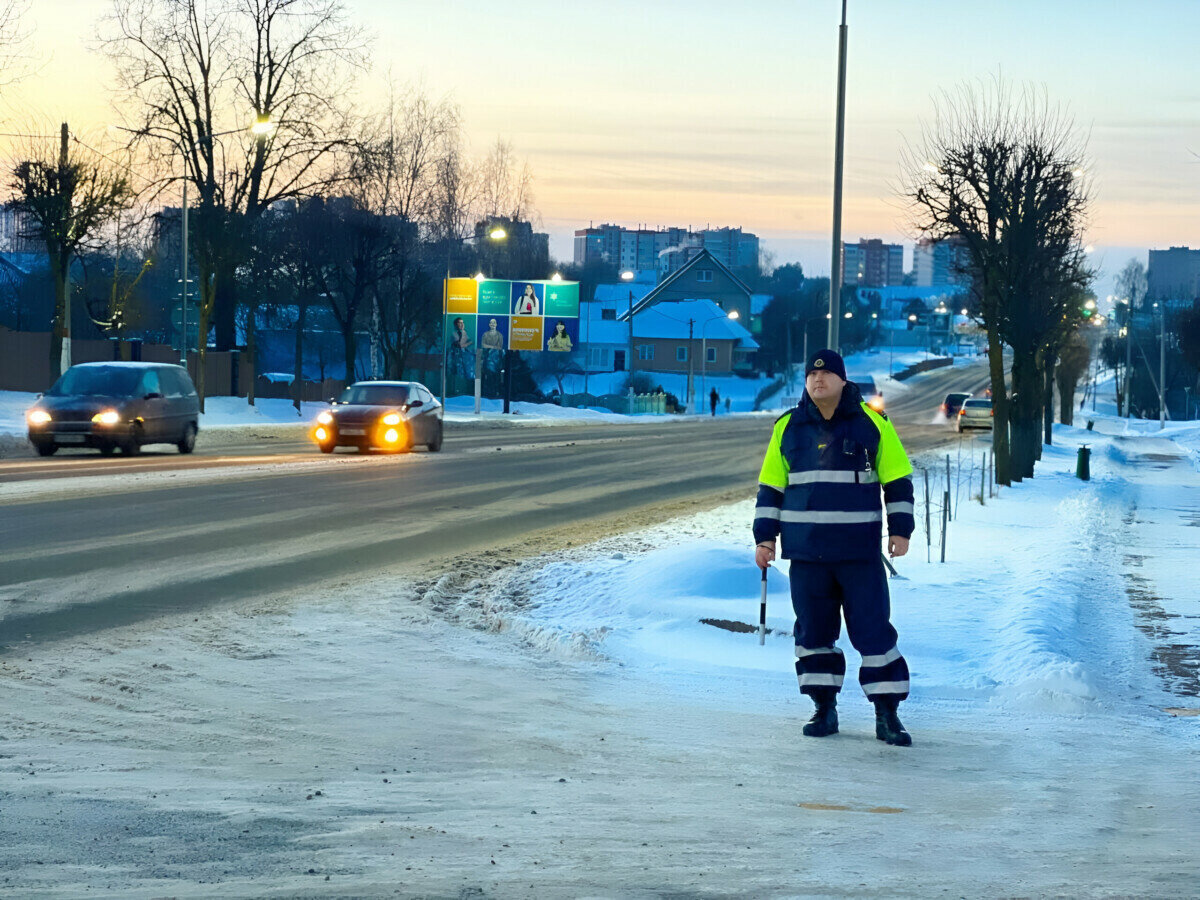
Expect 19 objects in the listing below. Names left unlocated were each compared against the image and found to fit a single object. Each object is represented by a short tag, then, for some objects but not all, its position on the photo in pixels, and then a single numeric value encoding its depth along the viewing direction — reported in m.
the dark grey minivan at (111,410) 25.14
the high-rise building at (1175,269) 177.38
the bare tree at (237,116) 53.84
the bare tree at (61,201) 38.81
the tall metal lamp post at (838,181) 15.70
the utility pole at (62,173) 36.28
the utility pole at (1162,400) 78.42
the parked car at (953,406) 68.06
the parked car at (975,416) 53.94
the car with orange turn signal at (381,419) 28.61
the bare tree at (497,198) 78.00
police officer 6.78
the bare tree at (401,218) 53.44
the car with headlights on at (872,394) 39.06
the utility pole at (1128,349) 87.00
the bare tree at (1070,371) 63.47
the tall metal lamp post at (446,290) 54.09
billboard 62.84
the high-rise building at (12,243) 79.00
